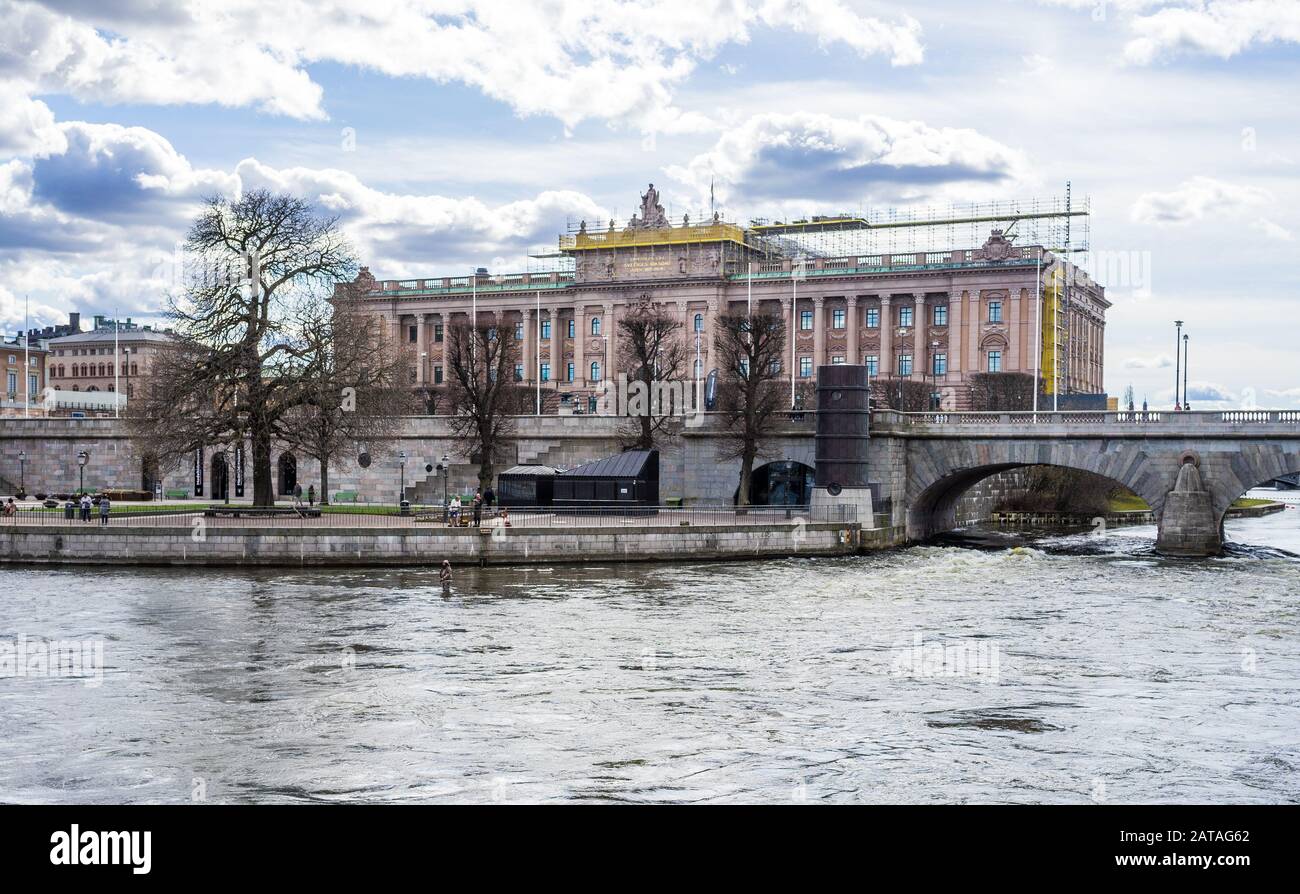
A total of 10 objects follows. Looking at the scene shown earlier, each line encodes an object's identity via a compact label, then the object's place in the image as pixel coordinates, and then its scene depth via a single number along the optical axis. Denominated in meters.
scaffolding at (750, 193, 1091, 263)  124.25
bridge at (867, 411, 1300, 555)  59.94
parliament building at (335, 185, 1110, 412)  126.06
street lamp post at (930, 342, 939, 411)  129.01
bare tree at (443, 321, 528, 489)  73.00
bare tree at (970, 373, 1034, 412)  114.12
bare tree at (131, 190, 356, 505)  57.91
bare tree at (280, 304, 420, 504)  58.72
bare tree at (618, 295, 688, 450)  72.88
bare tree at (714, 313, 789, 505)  69.38
